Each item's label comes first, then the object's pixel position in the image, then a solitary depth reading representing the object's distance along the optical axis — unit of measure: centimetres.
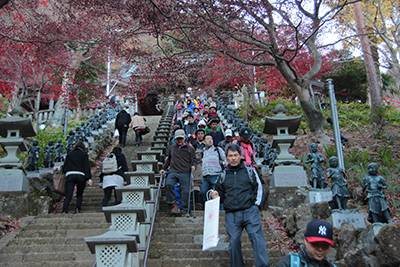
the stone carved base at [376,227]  475
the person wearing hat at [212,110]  1361
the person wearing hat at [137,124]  1326
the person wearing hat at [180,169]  699
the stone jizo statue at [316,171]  677
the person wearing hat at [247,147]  689
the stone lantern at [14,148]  749
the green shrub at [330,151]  1002
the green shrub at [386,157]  960
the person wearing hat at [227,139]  862
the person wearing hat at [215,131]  975
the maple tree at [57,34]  945
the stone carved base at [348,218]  552
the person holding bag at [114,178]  733
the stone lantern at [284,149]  754
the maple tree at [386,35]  1262
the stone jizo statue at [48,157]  895
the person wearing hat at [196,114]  1356
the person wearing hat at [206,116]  1269
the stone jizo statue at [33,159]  846
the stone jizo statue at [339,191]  574
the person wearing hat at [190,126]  1148
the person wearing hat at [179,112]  1547
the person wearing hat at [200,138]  935
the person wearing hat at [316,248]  271
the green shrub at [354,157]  1016
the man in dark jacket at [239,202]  436
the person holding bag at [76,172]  723
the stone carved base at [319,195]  666
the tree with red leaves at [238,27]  805
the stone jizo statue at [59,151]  922
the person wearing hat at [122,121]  1275
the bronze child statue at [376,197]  515
